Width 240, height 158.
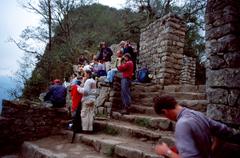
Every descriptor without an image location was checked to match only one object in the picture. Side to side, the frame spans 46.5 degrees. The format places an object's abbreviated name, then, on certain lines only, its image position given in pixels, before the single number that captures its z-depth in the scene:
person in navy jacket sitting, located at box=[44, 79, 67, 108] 7.54
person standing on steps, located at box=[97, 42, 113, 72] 10.43
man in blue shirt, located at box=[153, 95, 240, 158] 2.19
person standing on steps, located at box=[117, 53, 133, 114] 7.06
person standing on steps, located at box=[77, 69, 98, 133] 6.34
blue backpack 8.91
